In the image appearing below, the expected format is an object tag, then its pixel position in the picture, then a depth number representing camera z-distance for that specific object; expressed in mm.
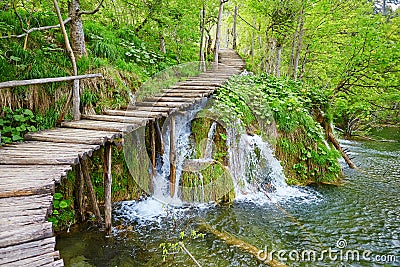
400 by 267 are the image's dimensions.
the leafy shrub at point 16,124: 5034
